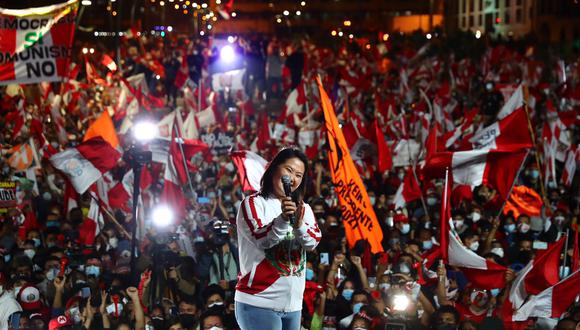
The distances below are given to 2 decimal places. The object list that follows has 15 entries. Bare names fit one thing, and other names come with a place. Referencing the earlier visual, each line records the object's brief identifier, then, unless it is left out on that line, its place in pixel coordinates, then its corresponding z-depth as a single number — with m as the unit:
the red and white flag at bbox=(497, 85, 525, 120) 15.07
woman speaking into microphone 4.67
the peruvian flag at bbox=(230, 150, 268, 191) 9.12
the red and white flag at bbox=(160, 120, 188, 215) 11.02
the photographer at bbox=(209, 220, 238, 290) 8.61
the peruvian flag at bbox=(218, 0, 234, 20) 31.88
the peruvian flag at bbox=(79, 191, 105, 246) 11.26
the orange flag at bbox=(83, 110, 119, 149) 12.34
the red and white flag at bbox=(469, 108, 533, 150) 11.18
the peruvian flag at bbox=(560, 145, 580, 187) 13.86
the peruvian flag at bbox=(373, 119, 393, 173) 13.60
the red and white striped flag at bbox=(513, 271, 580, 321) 7.45
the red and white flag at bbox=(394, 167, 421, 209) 11.77
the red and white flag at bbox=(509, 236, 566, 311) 7.77
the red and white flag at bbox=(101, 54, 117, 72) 22.95
